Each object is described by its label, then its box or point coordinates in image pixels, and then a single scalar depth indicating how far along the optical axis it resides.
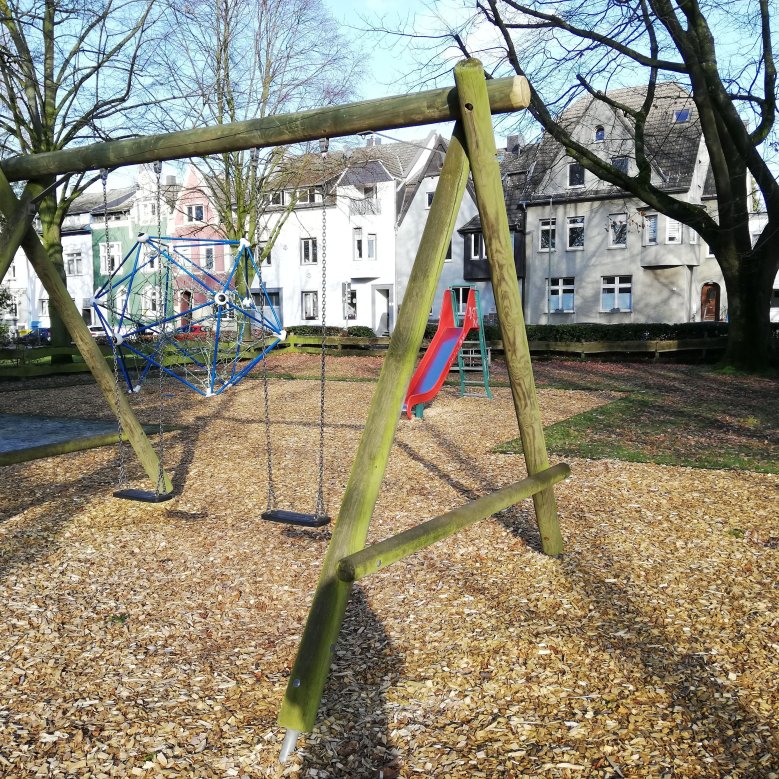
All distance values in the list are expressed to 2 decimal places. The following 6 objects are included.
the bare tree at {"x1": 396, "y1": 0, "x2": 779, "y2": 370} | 15.80
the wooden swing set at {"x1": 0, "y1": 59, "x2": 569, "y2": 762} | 2.96
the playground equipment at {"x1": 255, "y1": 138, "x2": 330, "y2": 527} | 4.72
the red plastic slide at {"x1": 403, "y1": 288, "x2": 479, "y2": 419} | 10.70
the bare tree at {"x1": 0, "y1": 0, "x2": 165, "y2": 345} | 17.22
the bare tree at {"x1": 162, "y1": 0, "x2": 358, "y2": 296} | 22.67
